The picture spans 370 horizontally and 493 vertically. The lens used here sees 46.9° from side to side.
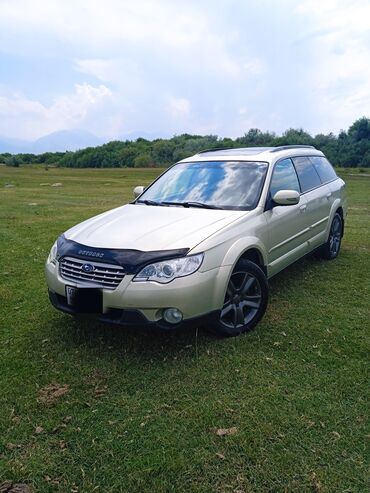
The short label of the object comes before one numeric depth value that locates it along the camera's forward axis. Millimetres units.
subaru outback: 3314
